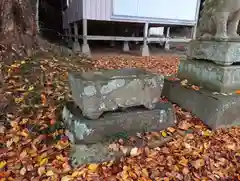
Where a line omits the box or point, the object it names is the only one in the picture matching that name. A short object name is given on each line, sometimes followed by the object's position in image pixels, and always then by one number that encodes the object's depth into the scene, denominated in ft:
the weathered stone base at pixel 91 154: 5.98
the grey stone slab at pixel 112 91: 5.99
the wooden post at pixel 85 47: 24.50
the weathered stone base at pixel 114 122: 6.17
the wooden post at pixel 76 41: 27.91
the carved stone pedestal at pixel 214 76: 8.05
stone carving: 8.17
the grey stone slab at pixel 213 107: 7.64
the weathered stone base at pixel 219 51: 7.92
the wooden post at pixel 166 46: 35.26
